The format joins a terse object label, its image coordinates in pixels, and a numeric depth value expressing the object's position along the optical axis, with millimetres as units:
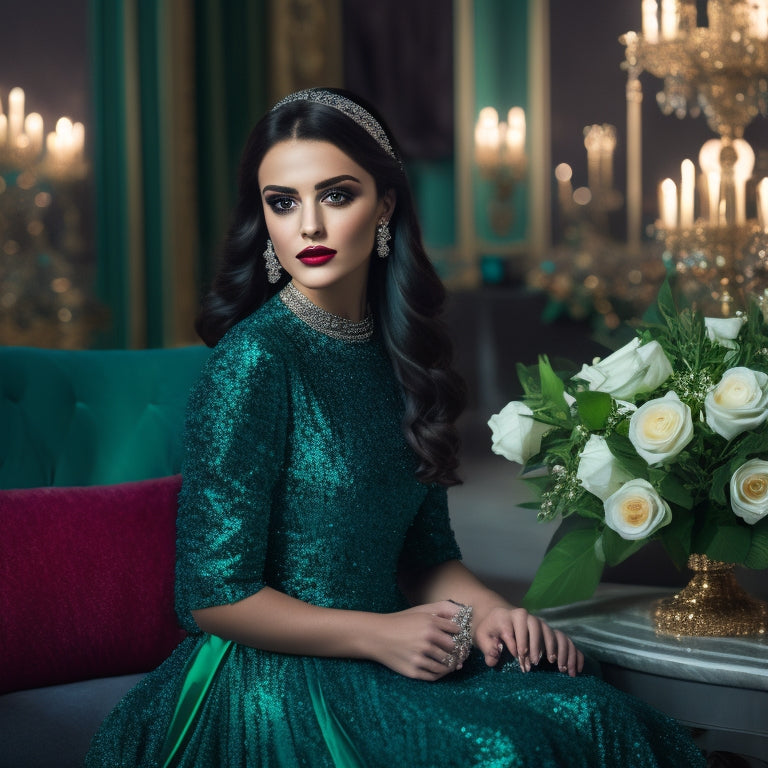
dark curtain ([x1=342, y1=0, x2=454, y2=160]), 7996
